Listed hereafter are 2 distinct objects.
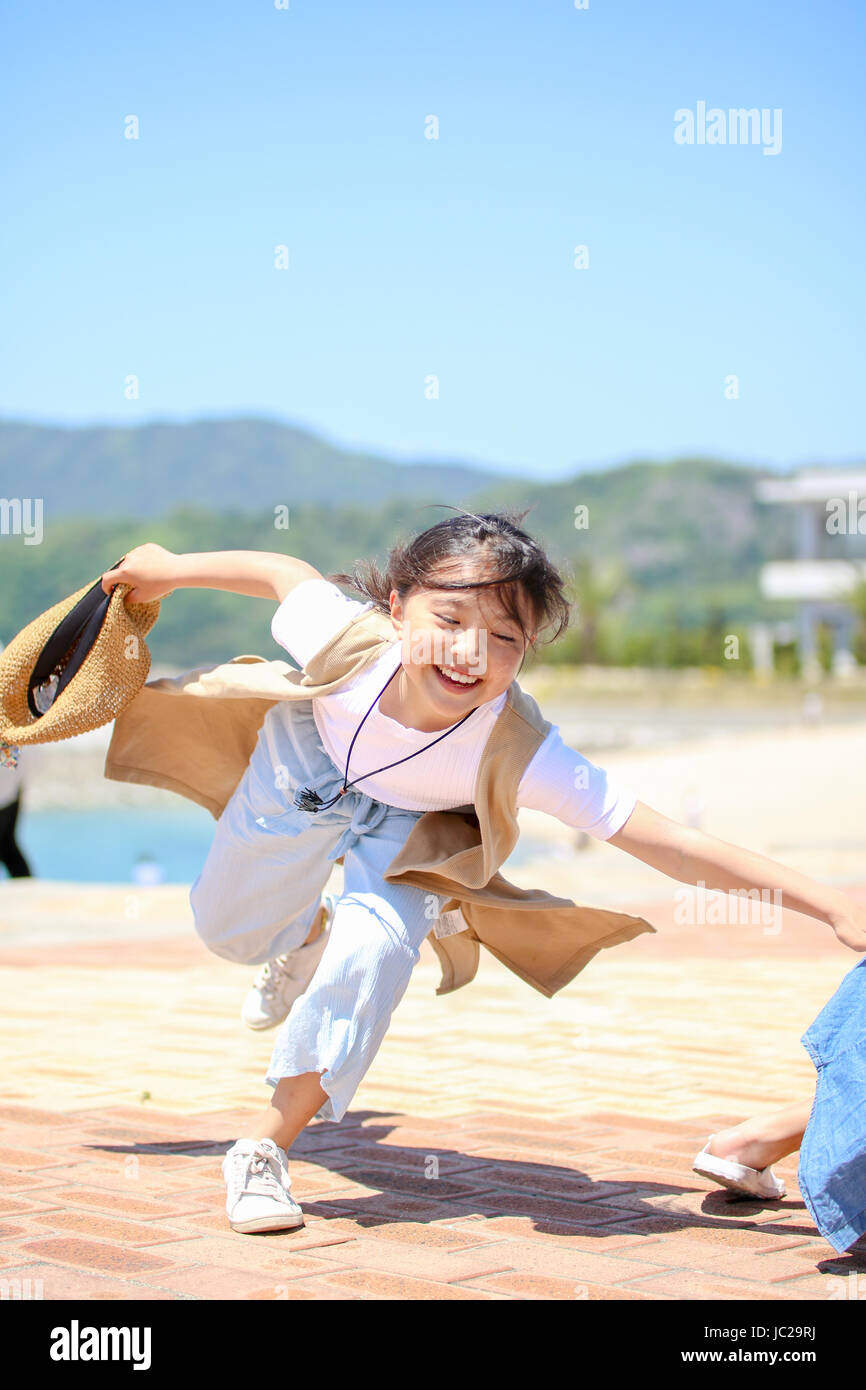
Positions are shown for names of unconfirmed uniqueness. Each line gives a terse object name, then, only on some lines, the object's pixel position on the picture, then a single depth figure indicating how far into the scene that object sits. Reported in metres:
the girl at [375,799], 2.96
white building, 47.19
